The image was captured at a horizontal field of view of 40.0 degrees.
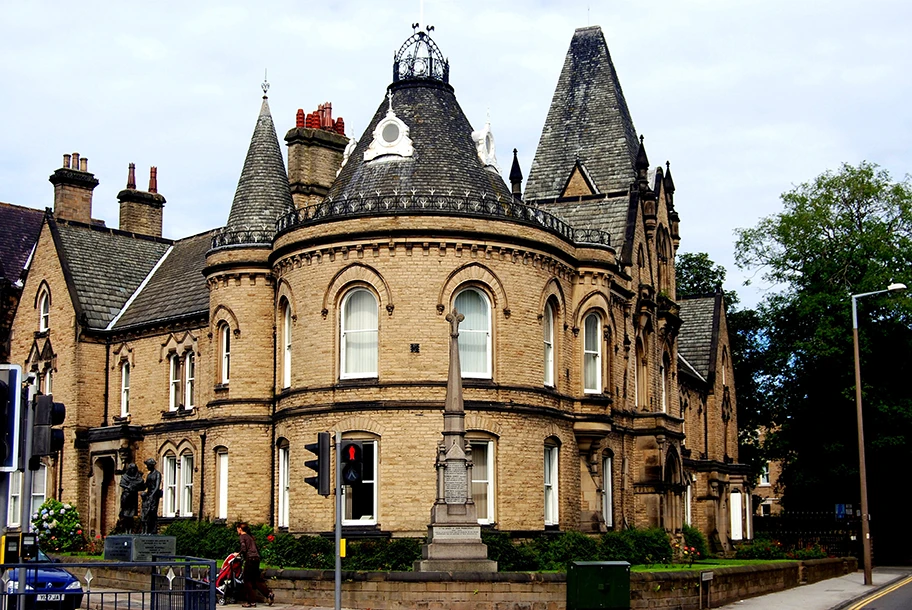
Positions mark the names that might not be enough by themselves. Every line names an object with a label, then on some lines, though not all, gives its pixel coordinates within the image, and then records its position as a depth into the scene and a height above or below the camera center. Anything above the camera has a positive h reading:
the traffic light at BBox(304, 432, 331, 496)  18.39 +0.33
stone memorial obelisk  24.88 -0.48
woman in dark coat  24.33 -1.57
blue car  14.05 -1.39
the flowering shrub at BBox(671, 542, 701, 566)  36.72 -2.02
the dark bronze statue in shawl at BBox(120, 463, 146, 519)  33.22 -0.06
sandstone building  30.47 +4.37
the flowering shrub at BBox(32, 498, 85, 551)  39.41 -1.24
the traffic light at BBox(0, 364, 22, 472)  11.69 +0.70
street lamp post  35.94 -0.72
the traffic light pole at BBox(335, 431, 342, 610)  17.45 -0.43
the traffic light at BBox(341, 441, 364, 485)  18.36 +0.33
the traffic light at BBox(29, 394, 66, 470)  13.45 +0.65
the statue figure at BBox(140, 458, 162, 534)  32.59 -0.32
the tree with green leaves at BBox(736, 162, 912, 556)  52.00 +6.09
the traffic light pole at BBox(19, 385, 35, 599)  12.97 +0.30
